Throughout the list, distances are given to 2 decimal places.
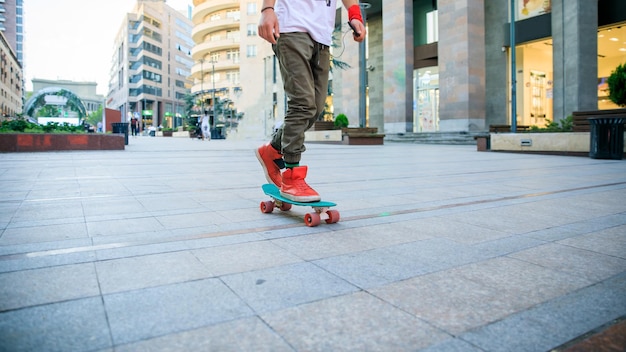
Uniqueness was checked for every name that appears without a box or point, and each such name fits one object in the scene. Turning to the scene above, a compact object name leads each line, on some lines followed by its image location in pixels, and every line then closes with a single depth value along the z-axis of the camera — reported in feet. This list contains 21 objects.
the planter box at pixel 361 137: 69.10
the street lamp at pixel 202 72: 232.04
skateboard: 9.79
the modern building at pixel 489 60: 65.46
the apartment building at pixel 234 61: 159.74
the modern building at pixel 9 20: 342.64
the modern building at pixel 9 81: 226.58
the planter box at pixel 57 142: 40.29
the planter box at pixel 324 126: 82.77
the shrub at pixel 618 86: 34.63
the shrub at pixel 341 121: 76.69
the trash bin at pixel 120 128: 62.75
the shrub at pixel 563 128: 44.19
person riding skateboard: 10.32
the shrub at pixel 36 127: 42.32
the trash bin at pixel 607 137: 34.86
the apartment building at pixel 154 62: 327.06
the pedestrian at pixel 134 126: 155.93
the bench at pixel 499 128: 63.57
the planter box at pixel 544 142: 39.91
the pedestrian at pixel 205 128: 104.37
